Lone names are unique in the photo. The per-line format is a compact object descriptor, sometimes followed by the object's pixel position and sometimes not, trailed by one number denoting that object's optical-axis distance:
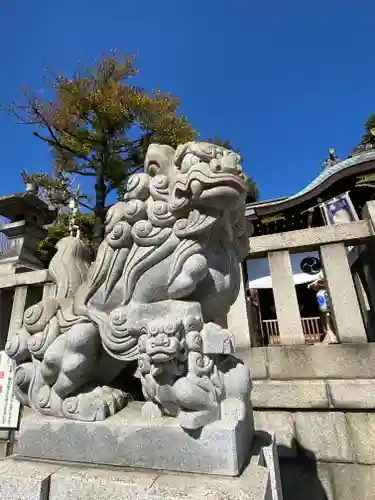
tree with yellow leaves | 9.01
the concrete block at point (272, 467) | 1.41
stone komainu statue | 1.34
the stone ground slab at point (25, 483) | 1.26
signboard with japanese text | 2.65
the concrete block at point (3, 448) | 2.72
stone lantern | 3.85
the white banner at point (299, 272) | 8.42
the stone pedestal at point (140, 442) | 1.22
